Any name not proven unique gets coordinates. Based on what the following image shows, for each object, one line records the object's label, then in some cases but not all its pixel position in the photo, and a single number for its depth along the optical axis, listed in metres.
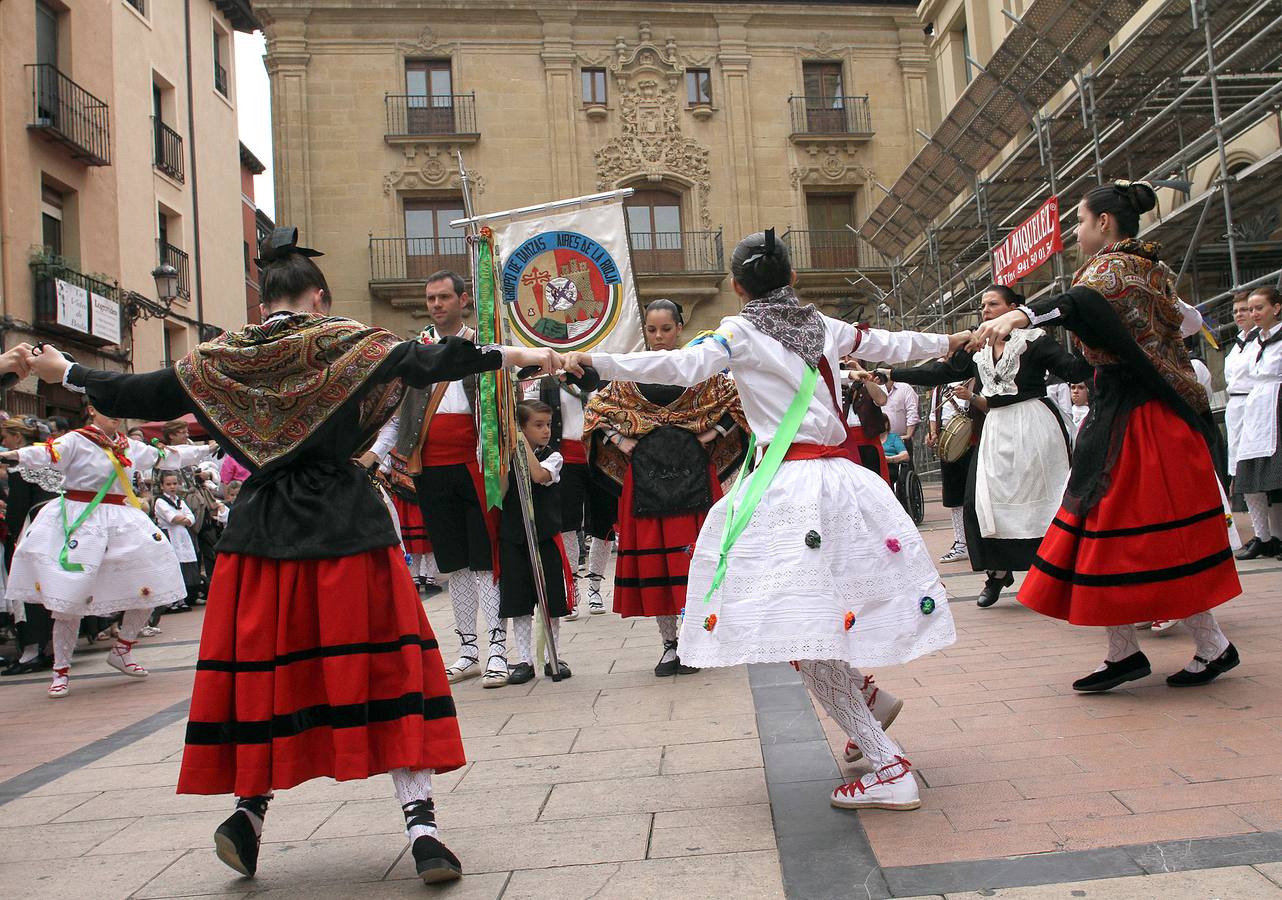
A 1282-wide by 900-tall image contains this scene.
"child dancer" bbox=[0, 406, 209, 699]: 7.27
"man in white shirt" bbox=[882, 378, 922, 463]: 12.95
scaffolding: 11.48
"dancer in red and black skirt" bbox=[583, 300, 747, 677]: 6.01
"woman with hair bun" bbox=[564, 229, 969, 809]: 3.42
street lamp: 16.83
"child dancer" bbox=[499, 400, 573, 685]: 6.12
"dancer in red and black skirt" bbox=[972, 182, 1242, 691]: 4.38
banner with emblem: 6.39
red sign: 12.52
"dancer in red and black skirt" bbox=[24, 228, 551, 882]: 3.21
